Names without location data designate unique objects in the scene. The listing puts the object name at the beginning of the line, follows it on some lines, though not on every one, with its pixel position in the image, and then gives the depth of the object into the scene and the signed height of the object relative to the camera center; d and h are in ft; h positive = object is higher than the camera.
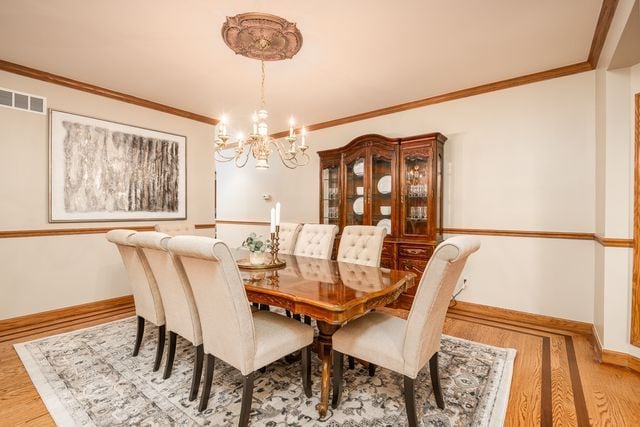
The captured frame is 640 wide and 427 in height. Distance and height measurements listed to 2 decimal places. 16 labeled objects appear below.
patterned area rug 5.57 -3.69
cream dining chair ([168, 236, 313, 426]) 4.84 -1.83
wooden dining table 5.12 -1.45
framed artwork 10.85 +1.57
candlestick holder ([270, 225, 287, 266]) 8.04 -0.94
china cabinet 11.35 +0.84
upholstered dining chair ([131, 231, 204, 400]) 6.04 -1.64
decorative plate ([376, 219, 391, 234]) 12.46 -0.44
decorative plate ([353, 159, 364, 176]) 13.14 +1.93
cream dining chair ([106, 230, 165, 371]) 7.07 -1.67
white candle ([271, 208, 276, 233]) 7.64 -0.20
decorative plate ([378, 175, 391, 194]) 12.50 +1.13
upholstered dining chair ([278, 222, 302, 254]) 10.66 -0.85
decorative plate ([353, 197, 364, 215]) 13.21 +0.27
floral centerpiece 7.72 -0.90
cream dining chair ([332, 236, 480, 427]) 4.66 -2.21
